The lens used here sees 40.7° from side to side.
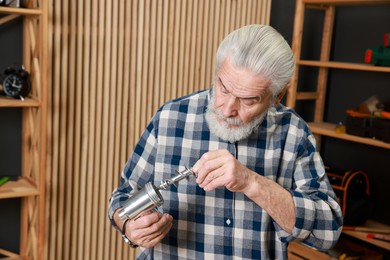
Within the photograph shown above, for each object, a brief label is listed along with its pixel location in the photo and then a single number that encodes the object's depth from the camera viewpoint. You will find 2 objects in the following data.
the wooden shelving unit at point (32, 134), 2.59
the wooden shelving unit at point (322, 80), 3.40
